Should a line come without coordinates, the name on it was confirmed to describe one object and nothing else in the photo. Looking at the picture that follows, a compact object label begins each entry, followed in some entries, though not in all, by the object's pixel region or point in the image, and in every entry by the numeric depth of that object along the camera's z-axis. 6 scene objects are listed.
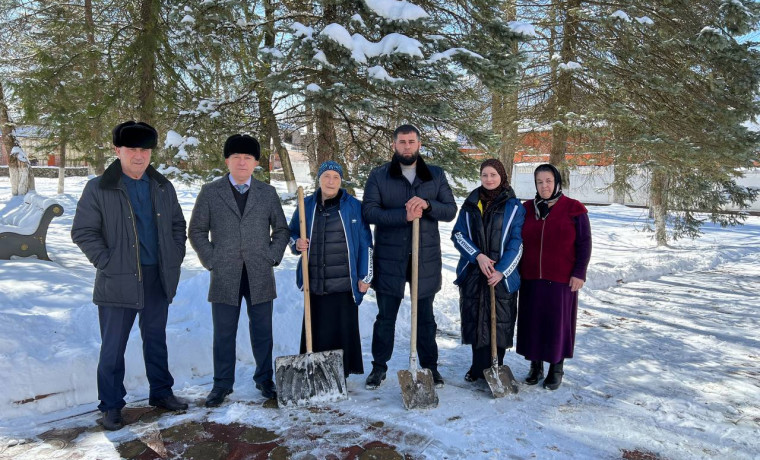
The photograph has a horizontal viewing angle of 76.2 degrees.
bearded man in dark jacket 3.88
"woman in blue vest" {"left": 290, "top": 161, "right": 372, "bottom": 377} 3.81
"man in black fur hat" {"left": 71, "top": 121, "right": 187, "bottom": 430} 3.19
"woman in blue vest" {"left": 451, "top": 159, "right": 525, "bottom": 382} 3.85
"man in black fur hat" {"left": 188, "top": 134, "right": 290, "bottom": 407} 3.58
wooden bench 6.68
